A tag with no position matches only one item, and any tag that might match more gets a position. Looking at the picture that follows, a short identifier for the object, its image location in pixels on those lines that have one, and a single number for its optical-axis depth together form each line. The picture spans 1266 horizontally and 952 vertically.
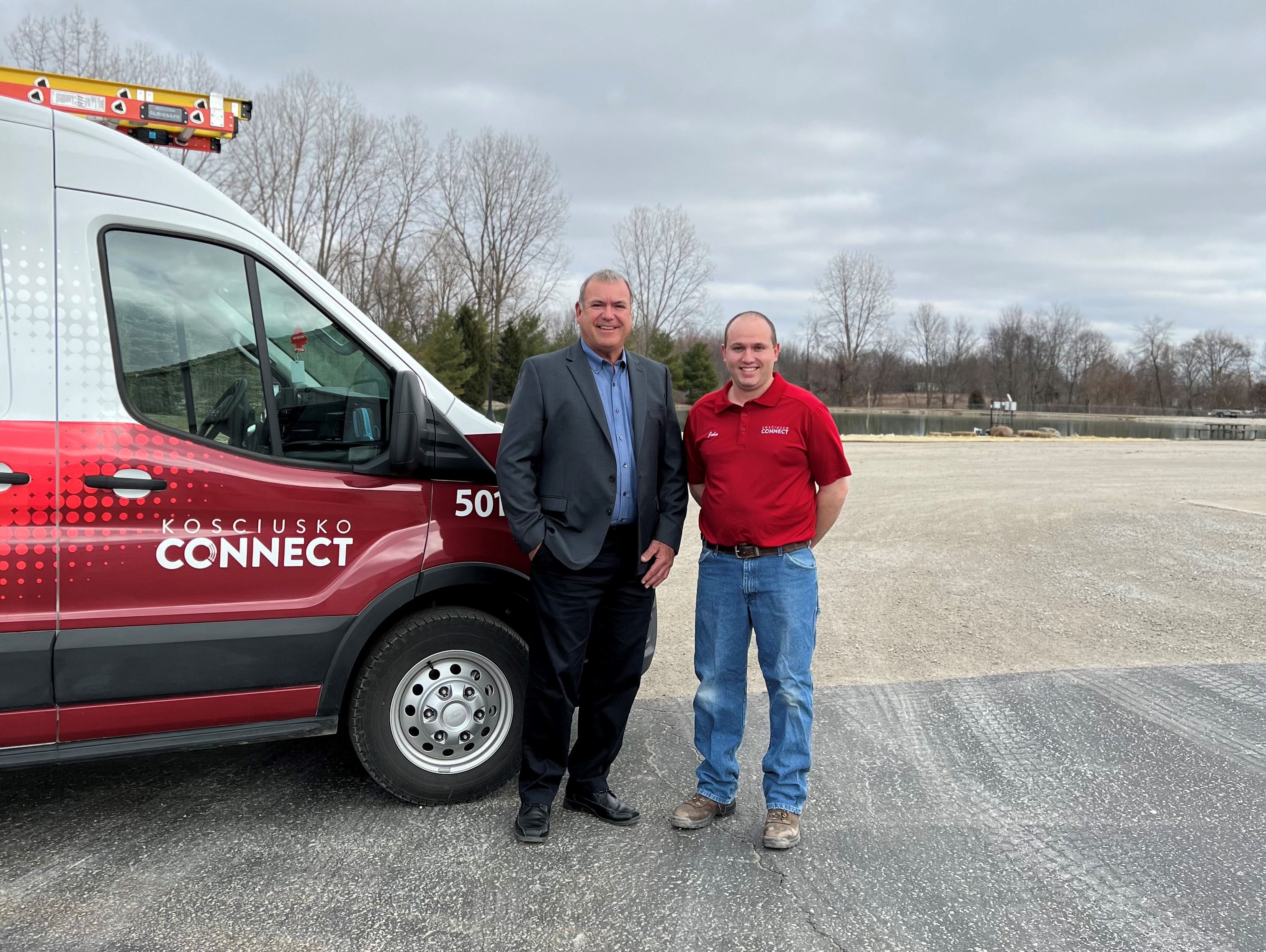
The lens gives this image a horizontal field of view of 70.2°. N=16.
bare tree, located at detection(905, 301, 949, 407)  99.81
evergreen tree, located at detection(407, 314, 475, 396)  35.38
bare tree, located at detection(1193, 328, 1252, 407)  100.62
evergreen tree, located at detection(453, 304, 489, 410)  43.44
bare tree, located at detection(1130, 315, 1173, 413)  103.00
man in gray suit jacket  3.32
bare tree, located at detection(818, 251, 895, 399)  88.00
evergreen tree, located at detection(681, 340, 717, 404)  63.03
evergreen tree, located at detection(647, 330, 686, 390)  58.31
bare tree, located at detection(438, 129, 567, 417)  47.25
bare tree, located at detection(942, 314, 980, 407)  100.00
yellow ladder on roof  4.23
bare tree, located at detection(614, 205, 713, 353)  57.09
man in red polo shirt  3.42
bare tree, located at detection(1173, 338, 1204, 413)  101.81
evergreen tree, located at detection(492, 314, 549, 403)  45.97
